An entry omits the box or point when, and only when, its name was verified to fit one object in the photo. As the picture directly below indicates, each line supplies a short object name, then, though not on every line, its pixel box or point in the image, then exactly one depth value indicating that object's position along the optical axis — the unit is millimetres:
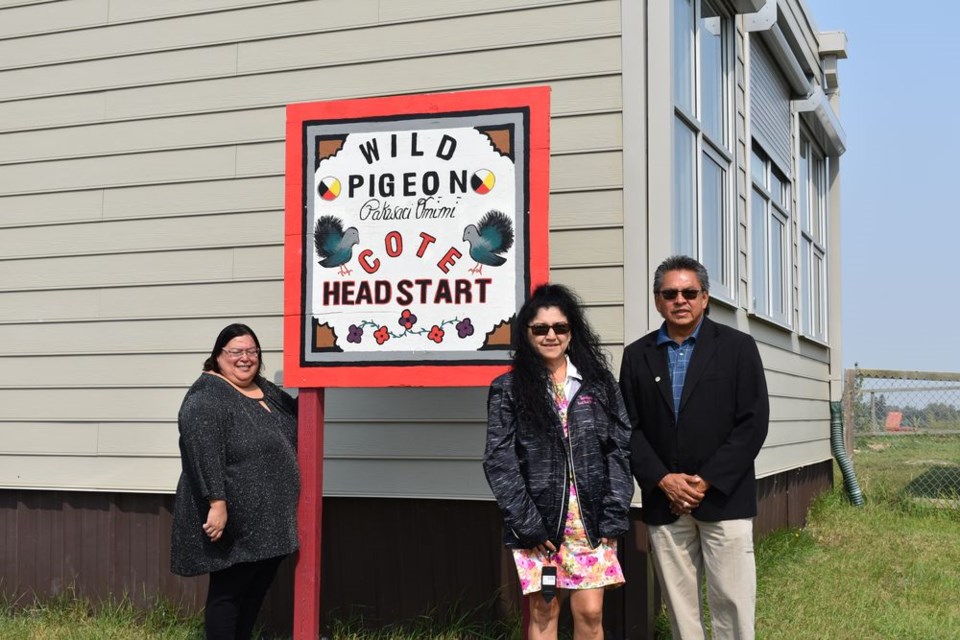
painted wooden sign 4789
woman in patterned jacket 3982
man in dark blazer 4148
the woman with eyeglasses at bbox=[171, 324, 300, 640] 4621
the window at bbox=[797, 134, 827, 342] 10492
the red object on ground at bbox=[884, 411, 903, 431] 13074
